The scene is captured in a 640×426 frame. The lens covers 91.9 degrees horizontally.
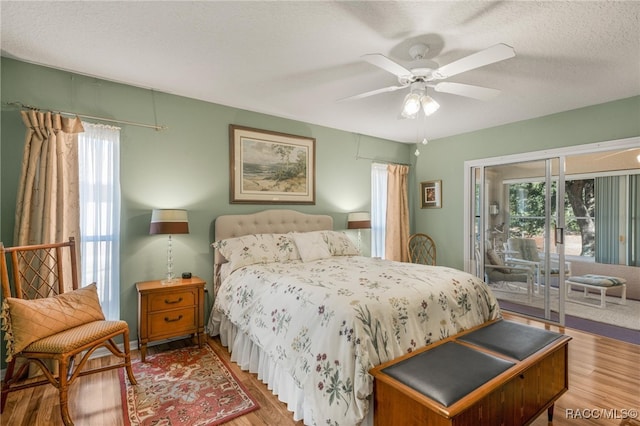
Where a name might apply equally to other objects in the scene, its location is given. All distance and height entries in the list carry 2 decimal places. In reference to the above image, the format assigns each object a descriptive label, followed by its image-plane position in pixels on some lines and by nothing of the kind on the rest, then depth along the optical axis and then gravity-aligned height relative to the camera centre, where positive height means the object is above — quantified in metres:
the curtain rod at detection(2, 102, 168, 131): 2.50 +0.86
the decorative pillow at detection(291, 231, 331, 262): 3.44 -0.40
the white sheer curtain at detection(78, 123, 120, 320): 2.79 +0.00
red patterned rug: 1.99 -1.32
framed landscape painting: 3.64 +0.55
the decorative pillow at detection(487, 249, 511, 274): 4.43 -0.71
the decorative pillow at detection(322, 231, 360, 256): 3.73 -0.41
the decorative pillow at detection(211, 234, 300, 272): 3.12 -0.40
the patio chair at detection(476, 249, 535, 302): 4.20 -0.88
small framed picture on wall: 5.09 +0.28
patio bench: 4.30 -1.05
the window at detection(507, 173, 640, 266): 4.20 -0.08
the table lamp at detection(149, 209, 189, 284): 2.82 -0.10
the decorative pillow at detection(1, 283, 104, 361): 1.92 -0.70
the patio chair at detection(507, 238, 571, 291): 4.04 -0.62
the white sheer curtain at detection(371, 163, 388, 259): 4.97 +0.04
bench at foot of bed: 1.43 -0.86
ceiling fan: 1.89 +0.94
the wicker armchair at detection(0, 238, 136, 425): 1.91 -0.72
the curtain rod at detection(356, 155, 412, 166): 4.81 +0.82
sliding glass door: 3.88 -0.31
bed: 1.71 -0.70
